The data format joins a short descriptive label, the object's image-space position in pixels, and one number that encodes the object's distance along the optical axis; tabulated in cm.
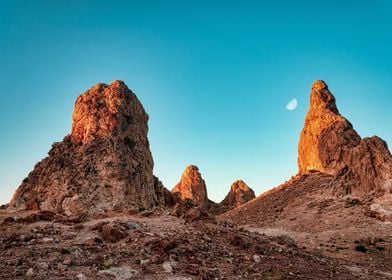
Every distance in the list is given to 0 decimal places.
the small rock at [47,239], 1614
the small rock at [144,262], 1402
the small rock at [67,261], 1333
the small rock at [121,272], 1270
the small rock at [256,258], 1606
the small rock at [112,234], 1692
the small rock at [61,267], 1275
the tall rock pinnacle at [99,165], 3444
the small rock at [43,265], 1268
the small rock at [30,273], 1189
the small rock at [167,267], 1361
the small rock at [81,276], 1204
